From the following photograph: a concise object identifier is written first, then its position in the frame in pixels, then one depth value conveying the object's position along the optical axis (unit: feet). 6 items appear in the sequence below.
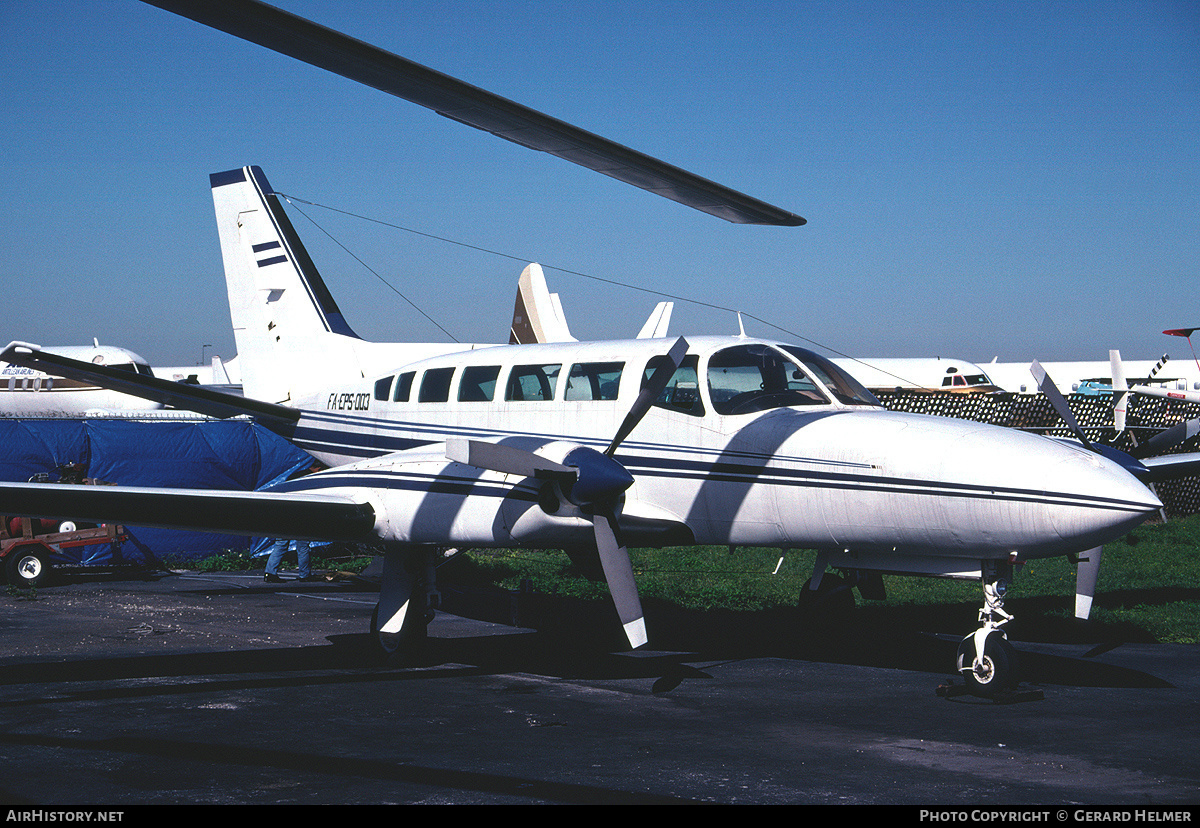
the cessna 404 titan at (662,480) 28.37
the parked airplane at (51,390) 137.59
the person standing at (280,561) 60.44
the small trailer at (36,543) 56.44
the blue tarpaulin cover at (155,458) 64.18
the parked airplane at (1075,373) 205.05
